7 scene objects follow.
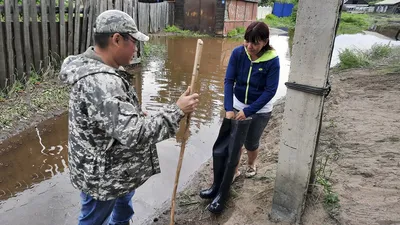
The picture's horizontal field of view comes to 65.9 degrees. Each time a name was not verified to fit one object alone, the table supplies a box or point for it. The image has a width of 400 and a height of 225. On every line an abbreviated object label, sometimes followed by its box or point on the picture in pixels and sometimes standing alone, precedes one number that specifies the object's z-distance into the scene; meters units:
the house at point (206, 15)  17.86
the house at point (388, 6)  54.69
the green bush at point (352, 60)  9.95
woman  2.74
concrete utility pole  2.09
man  1.66
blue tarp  38.19
